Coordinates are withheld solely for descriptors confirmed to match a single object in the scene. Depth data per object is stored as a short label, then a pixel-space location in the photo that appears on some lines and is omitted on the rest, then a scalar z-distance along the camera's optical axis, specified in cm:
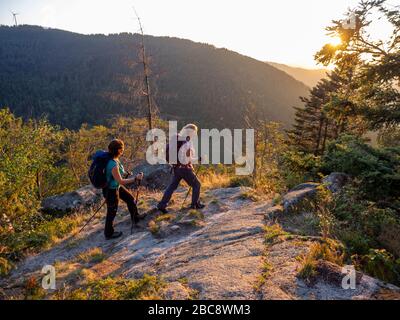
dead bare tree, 1767
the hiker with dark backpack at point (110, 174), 701
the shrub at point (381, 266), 439
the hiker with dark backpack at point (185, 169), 802
